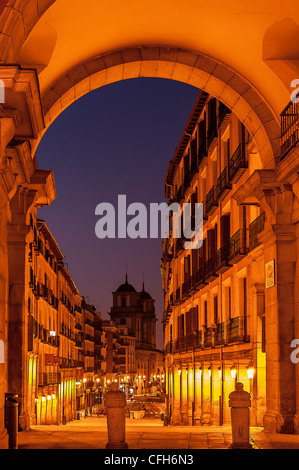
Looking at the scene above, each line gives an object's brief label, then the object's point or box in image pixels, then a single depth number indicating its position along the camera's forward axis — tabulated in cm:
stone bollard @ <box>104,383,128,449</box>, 1291
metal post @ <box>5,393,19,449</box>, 1256
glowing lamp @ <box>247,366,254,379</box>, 2220
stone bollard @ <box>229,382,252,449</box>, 1296
